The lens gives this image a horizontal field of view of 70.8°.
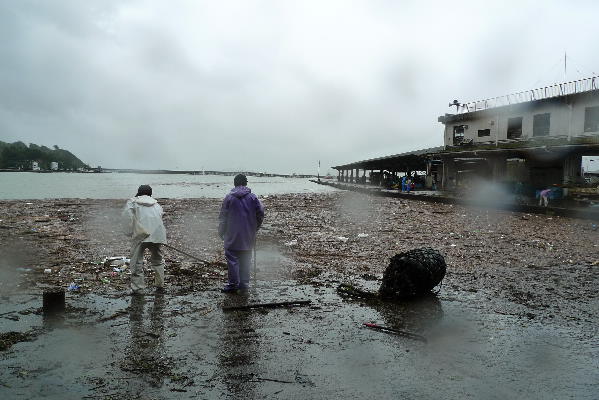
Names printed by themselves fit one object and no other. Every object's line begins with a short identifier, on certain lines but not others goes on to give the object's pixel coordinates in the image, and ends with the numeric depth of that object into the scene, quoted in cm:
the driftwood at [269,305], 547
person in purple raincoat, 636
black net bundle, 611
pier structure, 2350
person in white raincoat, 612
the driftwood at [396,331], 461
